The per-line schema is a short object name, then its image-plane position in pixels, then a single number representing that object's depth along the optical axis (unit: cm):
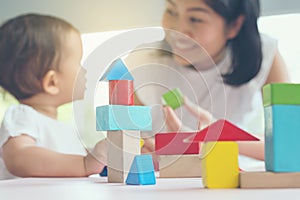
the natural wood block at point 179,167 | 94
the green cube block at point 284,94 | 71
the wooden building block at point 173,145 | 93
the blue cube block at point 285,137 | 71
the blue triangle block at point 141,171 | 77
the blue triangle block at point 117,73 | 80
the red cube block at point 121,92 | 79
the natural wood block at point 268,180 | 71
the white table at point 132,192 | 64
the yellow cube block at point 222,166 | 72
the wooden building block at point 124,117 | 79
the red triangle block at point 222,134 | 83
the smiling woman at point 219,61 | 148
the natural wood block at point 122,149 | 79
